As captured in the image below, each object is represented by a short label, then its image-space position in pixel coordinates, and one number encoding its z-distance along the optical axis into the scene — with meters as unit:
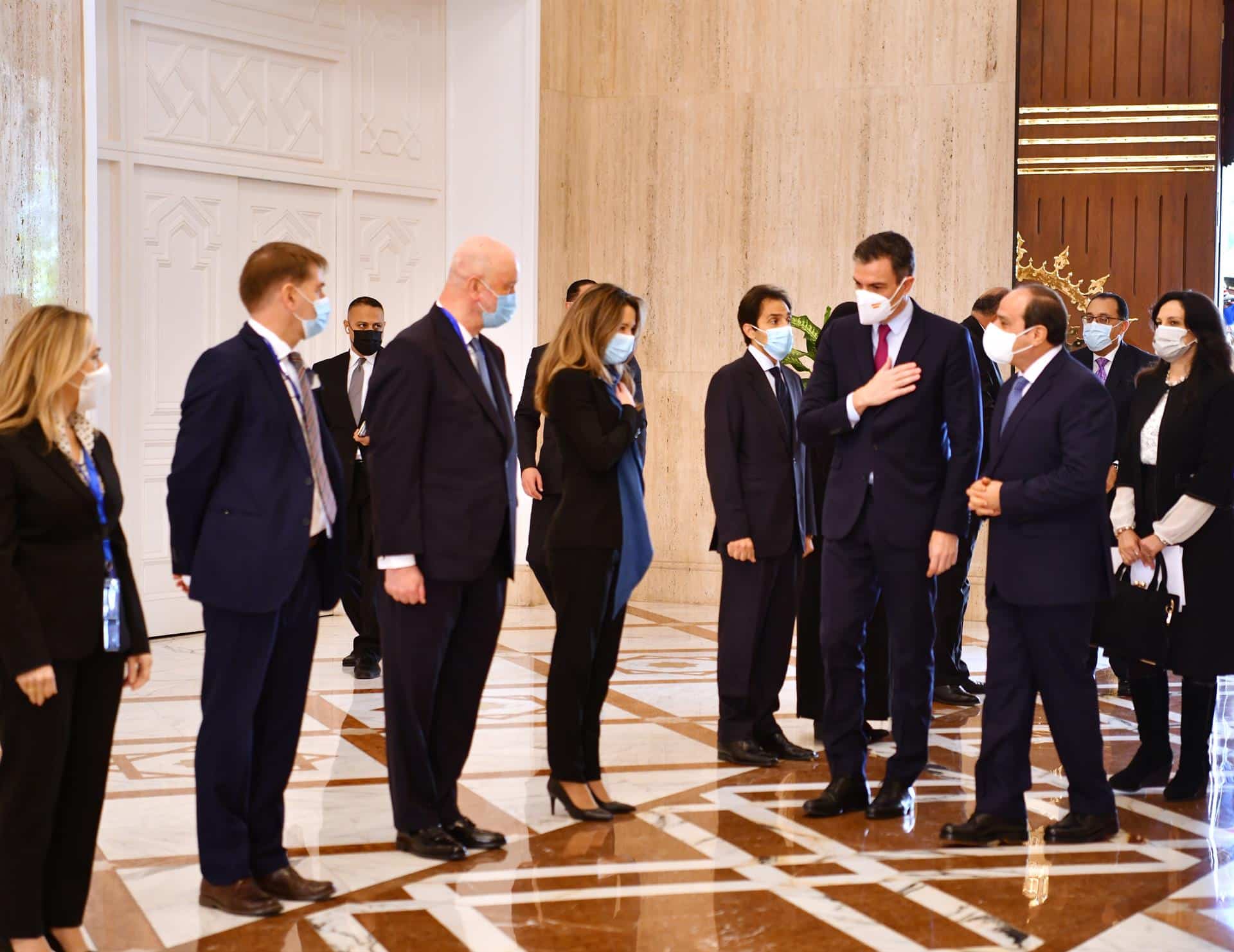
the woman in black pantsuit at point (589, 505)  4.05
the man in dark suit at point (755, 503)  4.91
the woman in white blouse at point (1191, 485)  4.31
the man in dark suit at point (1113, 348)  6.64
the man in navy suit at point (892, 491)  4.07
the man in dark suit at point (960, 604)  6.01
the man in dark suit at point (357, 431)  6.27
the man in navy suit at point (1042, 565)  3.82
